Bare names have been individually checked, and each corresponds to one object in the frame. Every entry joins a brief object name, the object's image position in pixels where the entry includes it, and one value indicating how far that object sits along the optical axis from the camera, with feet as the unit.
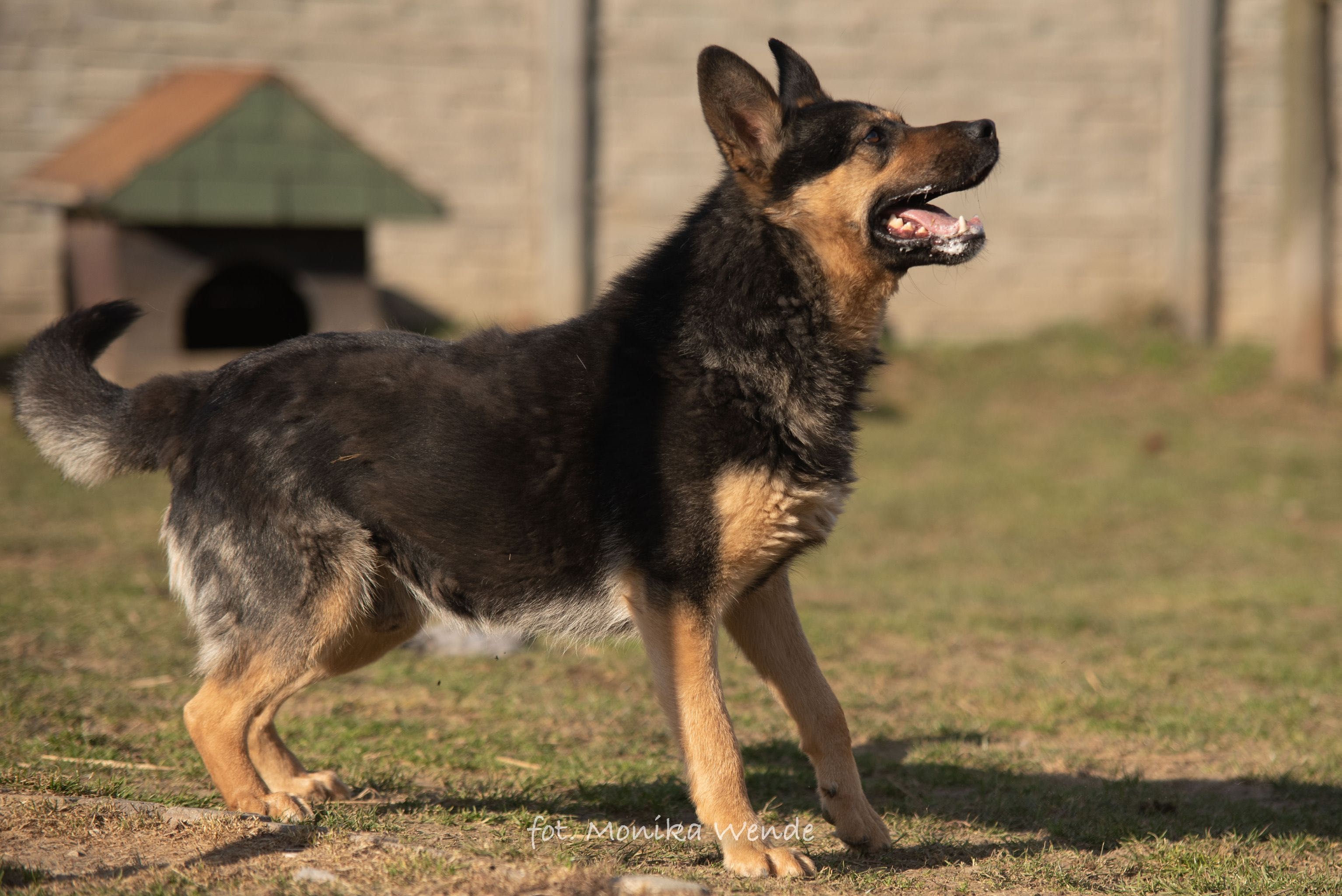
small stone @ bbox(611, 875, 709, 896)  21.20
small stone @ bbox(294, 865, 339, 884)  21.59
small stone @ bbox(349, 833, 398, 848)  23.27
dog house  69.72
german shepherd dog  24.81
